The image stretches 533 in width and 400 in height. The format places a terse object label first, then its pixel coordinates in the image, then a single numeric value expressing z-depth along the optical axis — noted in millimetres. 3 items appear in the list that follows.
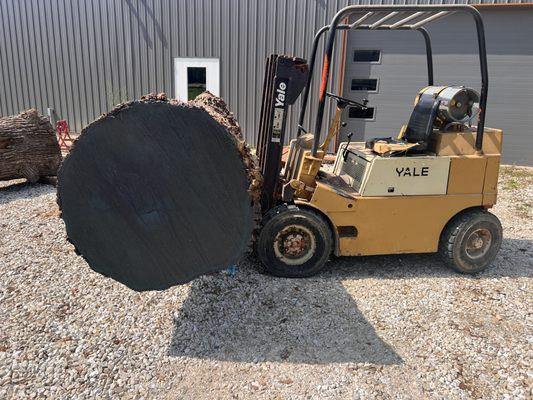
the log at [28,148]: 7625
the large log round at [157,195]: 2730
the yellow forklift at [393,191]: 4492
